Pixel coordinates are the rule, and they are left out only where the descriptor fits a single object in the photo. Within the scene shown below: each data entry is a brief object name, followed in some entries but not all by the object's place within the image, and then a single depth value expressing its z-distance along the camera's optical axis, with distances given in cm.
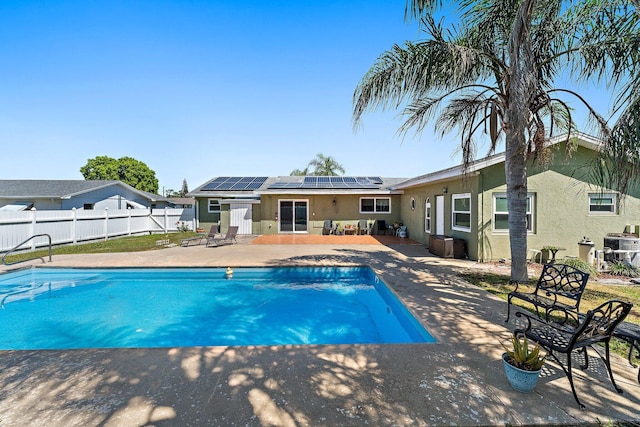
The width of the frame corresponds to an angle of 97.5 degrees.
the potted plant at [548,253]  951
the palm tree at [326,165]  3672
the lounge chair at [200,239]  1421
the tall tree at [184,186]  7162
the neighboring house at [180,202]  2988
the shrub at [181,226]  2222
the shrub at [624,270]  820
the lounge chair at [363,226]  1831
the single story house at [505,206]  994
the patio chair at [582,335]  279
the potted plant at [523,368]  278
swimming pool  559
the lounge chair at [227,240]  1452
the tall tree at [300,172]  3788
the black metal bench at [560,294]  400
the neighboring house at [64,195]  1977
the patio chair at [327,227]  1820
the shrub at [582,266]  775
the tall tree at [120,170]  4628
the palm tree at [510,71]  590
